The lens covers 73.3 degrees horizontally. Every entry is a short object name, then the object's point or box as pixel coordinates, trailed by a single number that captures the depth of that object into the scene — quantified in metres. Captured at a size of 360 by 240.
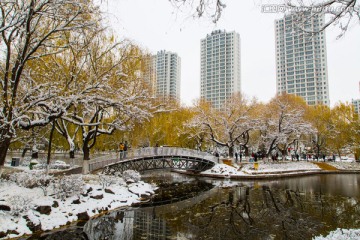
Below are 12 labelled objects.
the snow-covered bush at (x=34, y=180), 11.68
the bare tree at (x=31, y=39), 8.23
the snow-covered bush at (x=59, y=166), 24.75
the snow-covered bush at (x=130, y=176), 18.15
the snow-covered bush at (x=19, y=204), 9.20
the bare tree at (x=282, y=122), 32.56
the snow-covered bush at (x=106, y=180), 14.97
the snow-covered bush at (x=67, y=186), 11.89
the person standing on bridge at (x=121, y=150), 21.19
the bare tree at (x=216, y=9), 4.00
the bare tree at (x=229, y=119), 32.66
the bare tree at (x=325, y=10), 4.71
